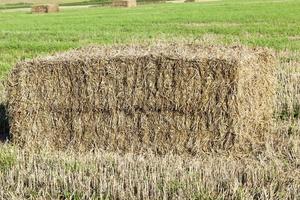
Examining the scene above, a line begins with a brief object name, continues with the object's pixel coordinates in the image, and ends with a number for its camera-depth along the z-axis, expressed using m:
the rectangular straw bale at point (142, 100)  6.92
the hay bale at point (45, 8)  52.06
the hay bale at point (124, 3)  54.12
